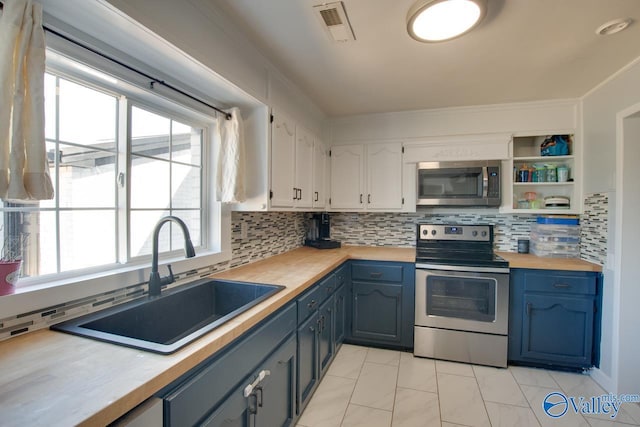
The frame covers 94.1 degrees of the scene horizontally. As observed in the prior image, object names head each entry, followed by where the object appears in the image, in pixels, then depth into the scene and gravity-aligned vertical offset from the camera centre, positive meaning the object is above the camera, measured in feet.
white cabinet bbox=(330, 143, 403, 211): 9.86 +1.12
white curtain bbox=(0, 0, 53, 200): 2.78 +1.00
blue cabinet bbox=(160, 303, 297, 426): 2.72 -1.88
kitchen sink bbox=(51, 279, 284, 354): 3.24 -1.49
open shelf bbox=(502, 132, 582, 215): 8.60 +0.97
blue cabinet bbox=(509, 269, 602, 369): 7.40 -2.72
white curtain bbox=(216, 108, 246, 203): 5.93 +0.99
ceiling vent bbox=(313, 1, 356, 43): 4.66 +3.16
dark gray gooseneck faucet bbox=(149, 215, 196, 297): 4.46 -0.68
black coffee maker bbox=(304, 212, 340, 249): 10.92 -0.69
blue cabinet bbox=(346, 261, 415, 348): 8.43 -2.72
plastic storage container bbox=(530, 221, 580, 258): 8.39 -0.75
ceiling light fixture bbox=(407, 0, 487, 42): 4.37 +3.01
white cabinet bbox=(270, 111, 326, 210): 6.75 +1.11
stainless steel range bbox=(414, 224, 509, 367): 7.77 -2.63
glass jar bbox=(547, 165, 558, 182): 8.88 +1.10
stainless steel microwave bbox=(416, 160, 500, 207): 8.90 +0.84
